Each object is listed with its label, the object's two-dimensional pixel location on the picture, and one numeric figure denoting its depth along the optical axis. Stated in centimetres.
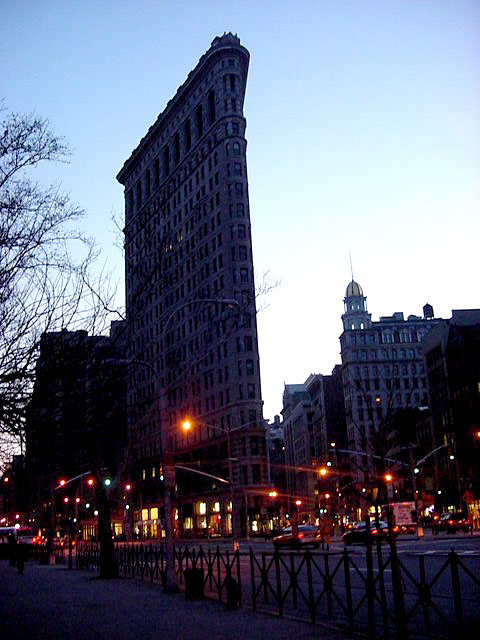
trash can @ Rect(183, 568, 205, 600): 1955
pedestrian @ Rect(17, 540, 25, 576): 3566
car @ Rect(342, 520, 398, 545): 4358
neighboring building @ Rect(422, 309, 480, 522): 8469
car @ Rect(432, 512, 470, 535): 5741
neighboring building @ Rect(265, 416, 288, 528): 8438
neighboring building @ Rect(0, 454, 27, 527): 2705
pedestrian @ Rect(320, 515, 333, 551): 4341
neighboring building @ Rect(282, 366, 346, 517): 15512
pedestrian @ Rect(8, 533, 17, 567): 4901
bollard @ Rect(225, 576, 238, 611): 1659
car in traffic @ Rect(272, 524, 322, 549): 4650
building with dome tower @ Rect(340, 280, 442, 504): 13800
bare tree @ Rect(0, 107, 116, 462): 1343
